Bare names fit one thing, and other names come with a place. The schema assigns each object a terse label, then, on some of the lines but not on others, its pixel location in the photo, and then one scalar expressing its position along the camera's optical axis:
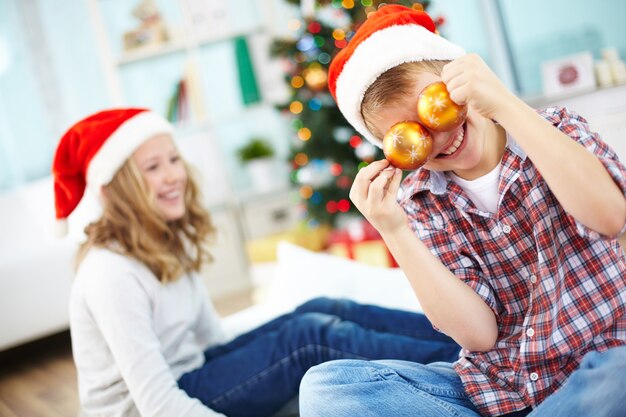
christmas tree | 3.26
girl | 1.53
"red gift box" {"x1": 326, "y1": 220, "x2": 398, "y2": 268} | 3.13
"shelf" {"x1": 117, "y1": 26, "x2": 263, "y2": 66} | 4.18
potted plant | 4.19
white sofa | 3.27
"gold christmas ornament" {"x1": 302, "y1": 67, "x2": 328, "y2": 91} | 3.27
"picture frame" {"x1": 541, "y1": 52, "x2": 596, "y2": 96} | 2.51
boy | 1.08
